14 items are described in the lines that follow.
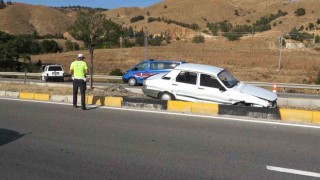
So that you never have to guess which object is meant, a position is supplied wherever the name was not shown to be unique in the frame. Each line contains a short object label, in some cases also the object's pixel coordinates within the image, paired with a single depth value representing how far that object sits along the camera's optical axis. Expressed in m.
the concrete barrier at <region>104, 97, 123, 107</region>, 12.16
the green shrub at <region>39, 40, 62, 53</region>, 77.00
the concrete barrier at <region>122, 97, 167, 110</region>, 11.58
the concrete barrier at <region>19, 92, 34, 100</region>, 13.99
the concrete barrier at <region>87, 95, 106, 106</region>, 12.38
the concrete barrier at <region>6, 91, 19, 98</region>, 14.75
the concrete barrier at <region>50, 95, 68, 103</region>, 13.41
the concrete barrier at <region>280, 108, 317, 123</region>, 9.80
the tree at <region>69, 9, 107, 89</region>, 20.86
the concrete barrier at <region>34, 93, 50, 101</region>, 13.59
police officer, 11.55
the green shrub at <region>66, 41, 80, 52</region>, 76.56
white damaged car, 11.43
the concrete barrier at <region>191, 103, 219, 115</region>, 10.80
